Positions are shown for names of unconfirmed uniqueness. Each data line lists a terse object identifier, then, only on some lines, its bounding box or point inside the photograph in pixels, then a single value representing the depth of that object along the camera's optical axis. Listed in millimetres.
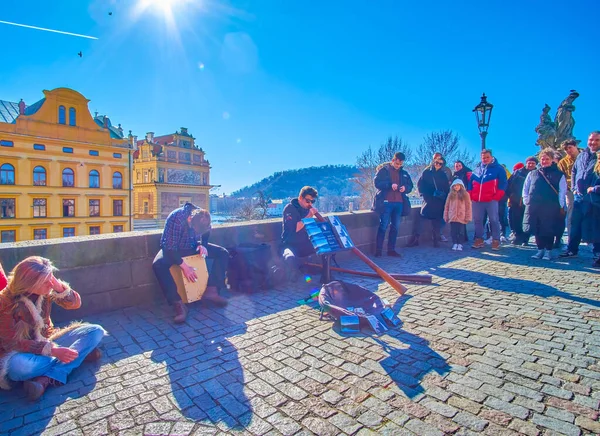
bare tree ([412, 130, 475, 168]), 37438
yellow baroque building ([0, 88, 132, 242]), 38500
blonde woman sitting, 2586
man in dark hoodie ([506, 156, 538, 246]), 9031
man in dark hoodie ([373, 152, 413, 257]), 7938
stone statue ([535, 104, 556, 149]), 20688
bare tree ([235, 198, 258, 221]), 57409
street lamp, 11602
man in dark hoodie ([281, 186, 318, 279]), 5820
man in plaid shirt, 4309
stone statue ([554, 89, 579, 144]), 20484
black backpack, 5281
